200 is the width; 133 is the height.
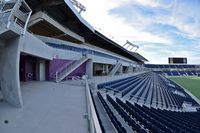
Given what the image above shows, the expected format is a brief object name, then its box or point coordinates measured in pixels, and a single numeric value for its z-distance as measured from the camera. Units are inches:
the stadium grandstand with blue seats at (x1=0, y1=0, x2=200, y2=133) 143.7
